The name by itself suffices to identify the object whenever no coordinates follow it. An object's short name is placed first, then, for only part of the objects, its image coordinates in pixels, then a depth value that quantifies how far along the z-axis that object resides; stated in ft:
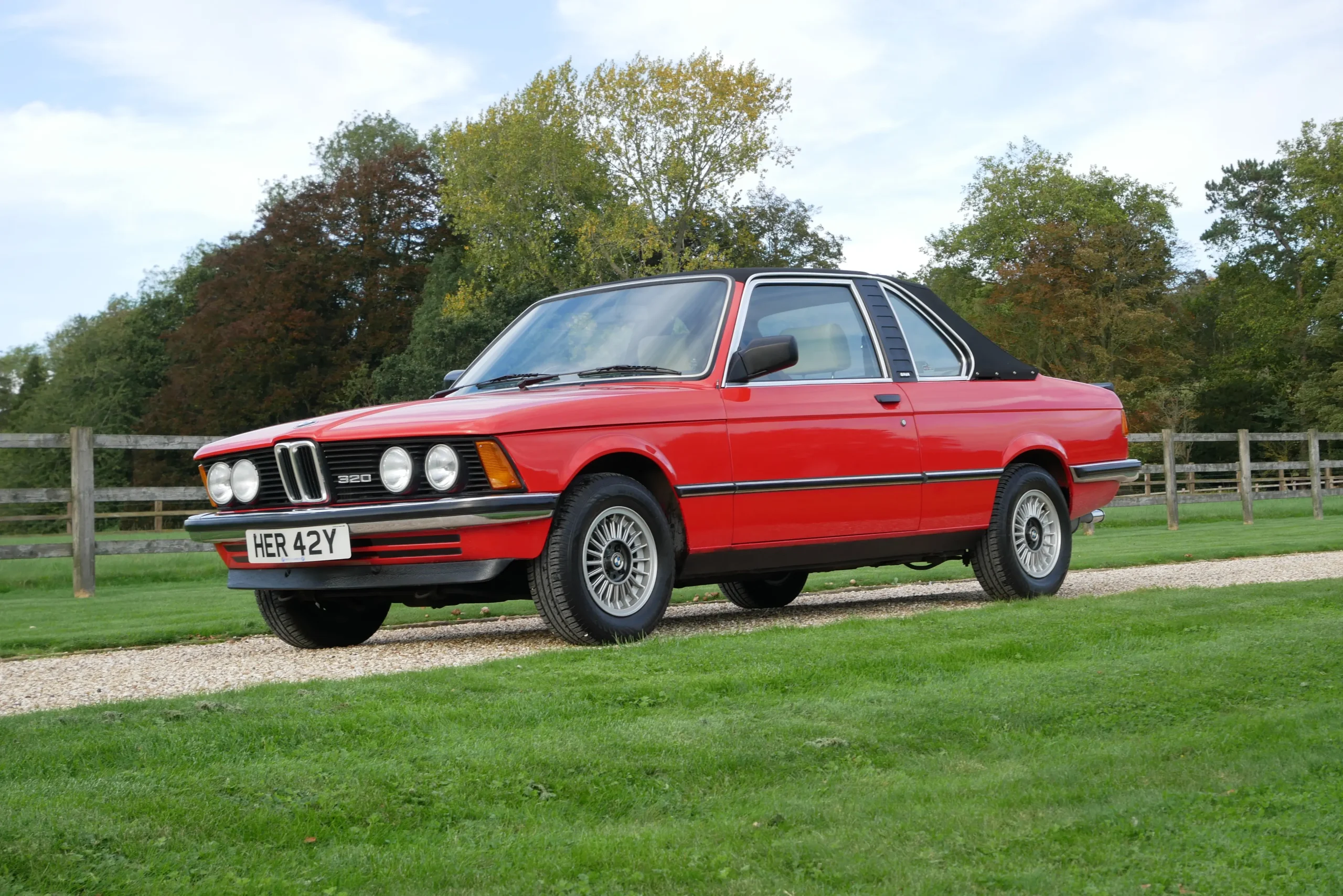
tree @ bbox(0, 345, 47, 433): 224.47
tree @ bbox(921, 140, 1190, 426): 176.65
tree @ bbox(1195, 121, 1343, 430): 190.39
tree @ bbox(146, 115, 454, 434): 159.33
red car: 21.88
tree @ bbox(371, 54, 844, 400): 139.13
